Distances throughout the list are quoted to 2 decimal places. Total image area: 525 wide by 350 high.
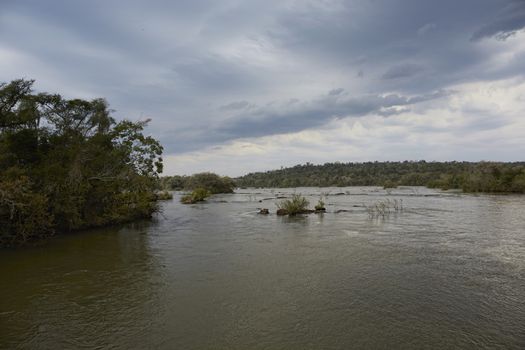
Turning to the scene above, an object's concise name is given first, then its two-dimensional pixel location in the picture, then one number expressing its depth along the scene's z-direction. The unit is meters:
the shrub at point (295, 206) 35.50
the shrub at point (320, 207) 37.70
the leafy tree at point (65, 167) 19.28
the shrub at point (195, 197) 59.19
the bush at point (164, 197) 71.21
